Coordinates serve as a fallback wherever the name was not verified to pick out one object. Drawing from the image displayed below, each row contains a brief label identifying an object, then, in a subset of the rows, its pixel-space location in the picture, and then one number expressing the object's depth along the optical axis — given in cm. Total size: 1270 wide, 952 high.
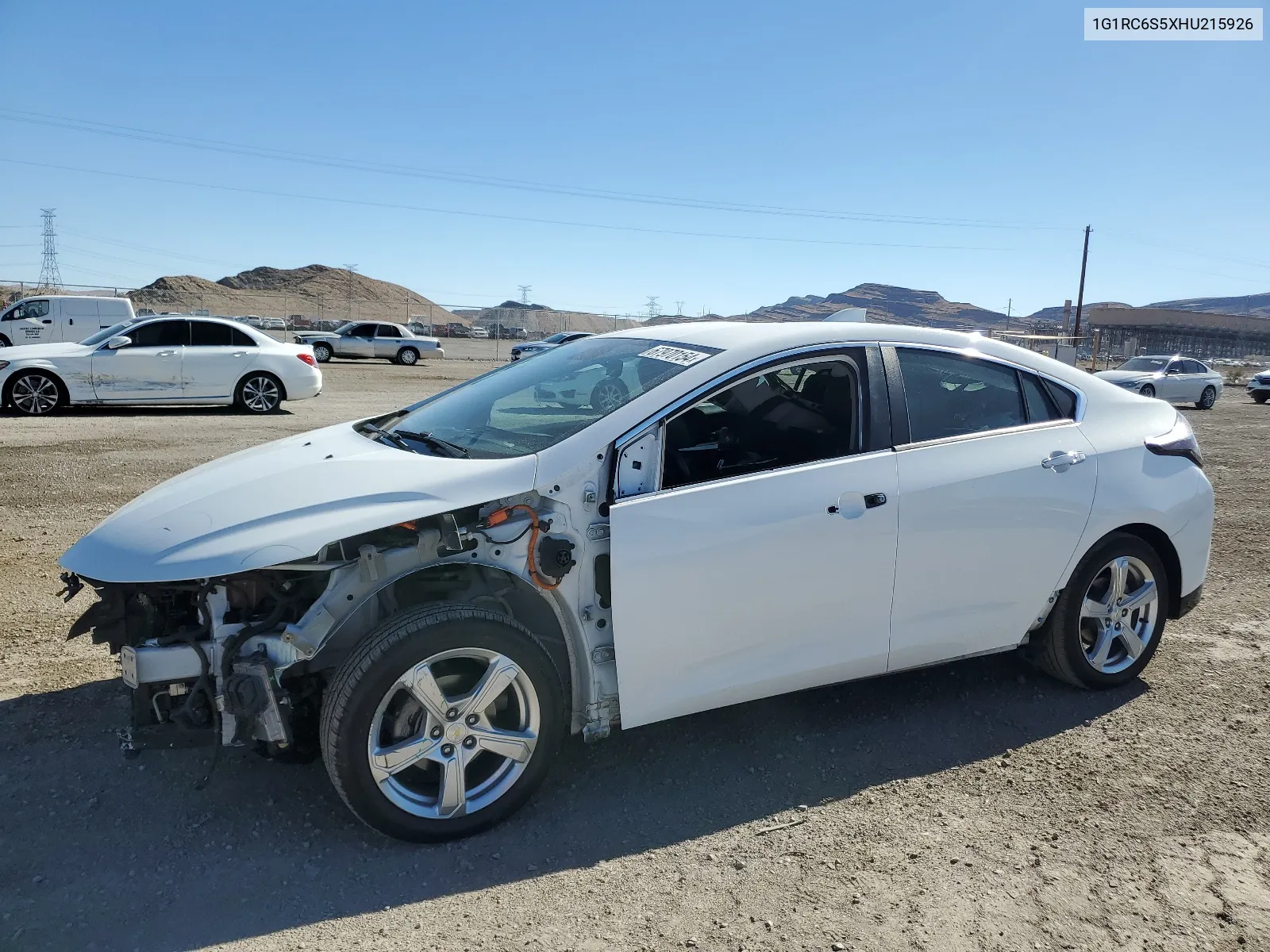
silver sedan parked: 3488
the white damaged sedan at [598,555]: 294
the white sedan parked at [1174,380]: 2500
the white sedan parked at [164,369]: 1347
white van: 2430
